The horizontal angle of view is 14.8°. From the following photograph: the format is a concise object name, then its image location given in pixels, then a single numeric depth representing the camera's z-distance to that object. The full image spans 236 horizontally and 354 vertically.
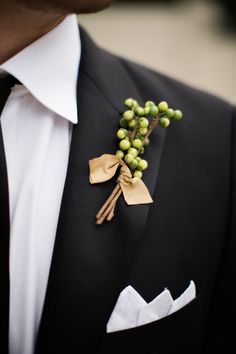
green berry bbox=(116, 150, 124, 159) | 0.74
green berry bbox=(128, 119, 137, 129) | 0.75
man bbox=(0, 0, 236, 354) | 0.71
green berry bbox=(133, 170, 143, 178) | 0.74
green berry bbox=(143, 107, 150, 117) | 0.75
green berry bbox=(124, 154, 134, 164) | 0.73
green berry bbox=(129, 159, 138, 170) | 0.74
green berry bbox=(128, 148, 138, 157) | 0.74
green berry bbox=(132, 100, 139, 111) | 0.76
